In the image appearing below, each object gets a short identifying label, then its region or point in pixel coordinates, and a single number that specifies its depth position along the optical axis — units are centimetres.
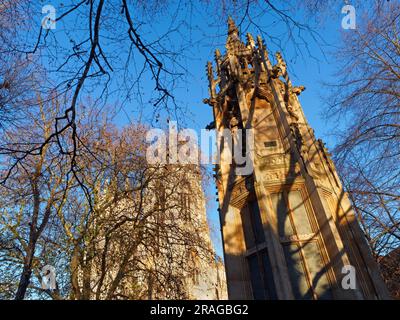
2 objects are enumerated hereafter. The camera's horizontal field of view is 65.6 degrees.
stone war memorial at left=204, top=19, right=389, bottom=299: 609
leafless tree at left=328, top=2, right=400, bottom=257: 723
